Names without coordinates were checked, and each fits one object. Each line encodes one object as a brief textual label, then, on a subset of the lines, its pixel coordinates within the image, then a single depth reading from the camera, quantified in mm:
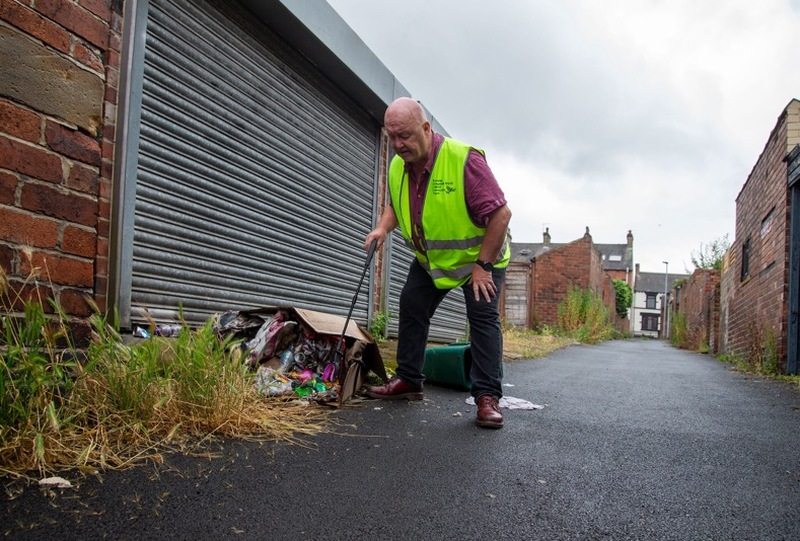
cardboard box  3541
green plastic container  4309
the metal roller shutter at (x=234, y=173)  3736
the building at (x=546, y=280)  19781
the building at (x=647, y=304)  66125
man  3109
